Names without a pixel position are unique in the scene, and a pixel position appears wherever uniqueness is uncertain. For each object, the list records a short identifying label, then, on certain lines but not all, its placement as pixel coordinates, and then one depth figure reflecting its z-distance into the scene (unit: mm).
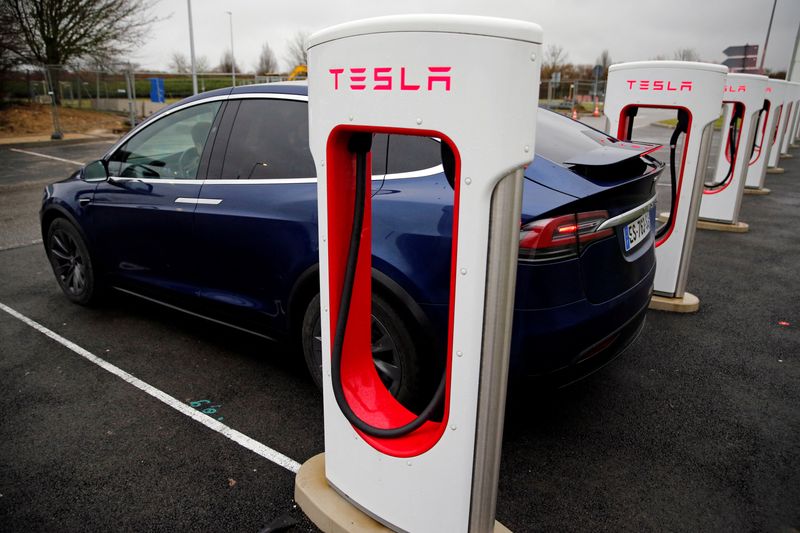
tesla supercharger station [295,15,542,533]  1513
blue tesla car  2371
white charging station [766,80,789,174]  9734
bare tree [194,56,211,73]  54888
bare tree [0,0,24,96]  19266
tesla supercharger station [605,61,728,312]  4320
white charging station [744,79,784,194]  9695
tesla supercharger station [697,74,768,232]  7414
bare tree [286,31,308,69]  53250
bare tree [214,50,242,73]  67000
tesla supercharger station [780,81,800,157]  12844
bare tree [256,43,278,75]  68581
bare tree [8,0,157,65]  21469
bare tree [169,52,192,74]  60125
